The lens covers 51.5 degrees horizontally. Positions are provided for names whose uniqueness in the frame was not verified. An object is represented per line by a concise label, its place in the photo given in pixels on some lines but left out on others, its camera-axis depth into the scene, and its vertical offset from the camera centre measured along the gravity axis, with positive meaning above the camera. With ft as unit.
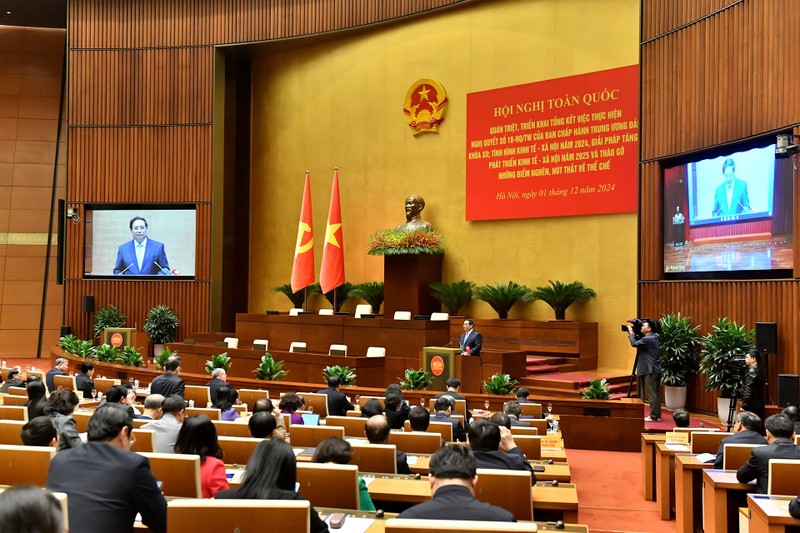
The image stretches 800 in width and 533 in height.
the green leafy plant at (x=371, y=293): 49.80 +1.08
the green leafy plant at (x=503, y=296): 44.78 +0.95
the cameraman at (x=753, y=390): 26.99 -2.36
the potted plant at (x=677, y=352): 34.60 -1.50
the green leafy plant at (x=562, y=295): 43.06 +1.03
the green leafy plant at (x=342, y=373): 33.12 -2.54
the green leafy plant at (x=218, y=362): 34.83 -2.26
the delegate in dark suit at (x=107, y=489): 9.13 -2.02
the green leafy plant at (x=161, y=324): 54.49 -1.11
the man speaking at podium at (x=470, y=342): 33.42 -1.17
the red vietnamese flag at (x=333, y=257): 46.78 +3.02
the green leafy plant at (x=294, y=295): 54.13 +0.96
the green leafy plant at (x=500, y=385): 30.27 -2.62
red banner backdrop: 42.75 +9.13
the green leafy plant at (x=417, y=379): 31.45 -2.57
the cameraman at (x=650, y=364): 31.45 -1.82
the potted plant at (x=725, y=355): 30.58 -1.39
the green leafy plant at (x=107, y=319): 55.11 -0.84
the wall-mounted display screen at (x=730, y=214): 30.99 +4.16
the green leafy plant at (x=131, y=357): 39.81 -2.41
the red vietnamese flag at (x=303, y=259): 47.55 +2.92
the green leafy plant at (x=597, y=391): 29.25 -2.67
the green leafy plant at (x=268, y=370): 34.42 -2.52
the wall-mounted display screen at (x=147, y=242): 56.39 +4.41
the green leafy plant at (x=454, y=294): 46.44 +1.03
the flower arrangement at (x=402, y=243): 45.37 +3.77
